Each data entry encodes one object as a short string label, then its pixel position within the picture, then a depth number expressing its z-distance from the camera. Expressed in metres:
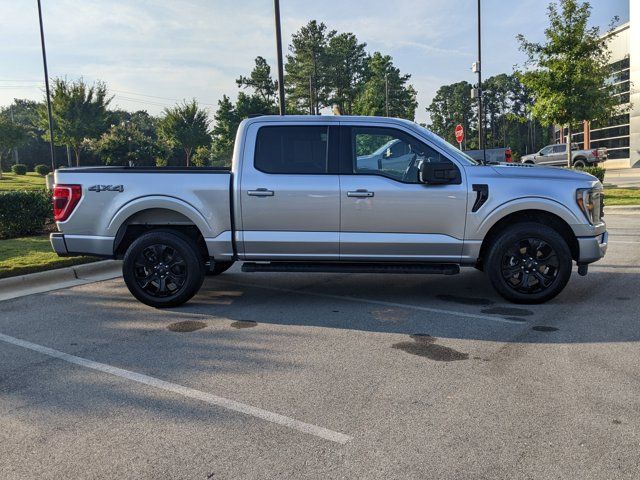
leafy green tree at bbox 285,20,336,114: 72.31
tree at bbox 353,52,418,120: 60.44
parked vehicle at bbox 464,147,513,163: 25.73
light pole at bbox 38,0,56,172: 29.34
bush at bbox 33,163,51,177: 47.86
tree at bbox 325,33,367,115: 74.69
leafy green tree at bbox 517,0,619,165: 17.72
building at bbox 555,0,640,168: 44.66
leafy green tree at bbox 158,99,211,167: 53.34
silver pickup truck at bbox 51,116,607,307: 5.92
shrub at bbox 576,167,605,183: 19.23
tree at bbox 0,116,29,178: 45.19
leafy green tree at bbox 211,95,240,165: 54.97
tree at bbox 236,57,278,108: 65.94
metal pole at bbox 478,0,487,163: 22.14
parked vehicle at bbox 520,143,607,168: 35.06
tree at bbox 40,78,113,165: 40.44
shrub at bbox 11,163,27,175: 48.31
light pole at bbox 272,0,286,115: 13.17
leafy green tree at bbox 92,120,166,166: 44.62
